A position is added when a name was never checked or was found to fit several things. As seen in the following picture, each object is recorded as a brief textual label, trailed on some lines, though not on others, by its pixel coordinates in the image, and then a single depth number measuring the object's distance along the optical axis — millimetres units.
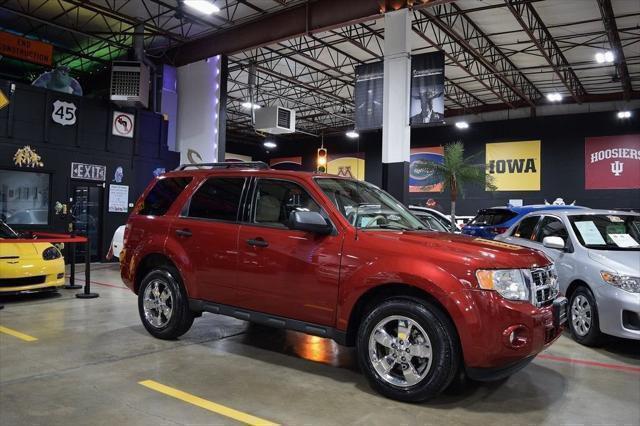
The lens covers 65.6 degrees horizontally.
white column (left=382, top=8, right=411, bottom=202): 10961
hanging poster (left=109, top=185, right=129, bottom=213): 13836
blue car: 8969
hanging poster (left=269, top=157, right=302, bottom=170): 30856
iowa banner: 21906
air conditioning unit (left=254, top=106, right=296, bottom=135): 16906
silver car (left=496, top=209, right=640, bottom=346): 4953
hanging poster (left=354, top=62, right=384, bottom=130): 11734
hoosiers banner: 19766
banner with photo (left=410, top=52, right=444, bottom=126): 10867
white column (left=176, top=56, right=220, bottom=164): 14914
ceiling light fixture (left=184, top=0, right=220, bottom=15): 10477
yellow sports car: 6977
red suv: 3342
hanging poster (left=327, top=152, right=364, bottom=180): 28234
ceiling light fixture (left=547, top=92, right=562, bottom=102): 18922
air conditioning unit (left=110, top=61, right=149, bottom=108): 13656
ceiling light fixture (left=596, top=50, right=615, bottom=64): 14195
